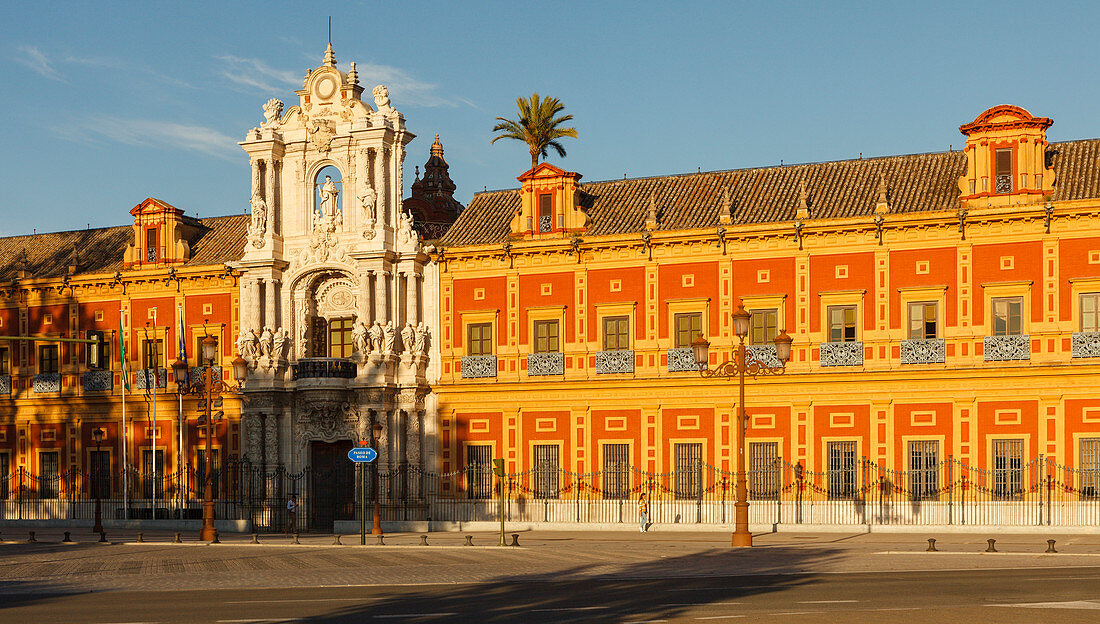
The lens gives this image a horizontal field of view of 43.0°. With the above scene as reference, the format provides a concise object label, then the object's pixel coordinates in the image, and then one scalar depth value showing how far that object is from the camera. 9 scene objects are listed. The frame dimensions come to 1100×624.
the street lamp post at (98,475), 44.69
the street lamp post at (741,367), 34.41
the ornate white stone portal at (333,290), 48.94
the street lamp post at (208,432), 40.09
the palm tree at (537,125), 64.81
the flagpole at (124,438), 50.78
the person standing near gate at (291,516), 47.22
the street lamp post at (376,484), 42.00
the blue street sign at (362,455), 39.31
